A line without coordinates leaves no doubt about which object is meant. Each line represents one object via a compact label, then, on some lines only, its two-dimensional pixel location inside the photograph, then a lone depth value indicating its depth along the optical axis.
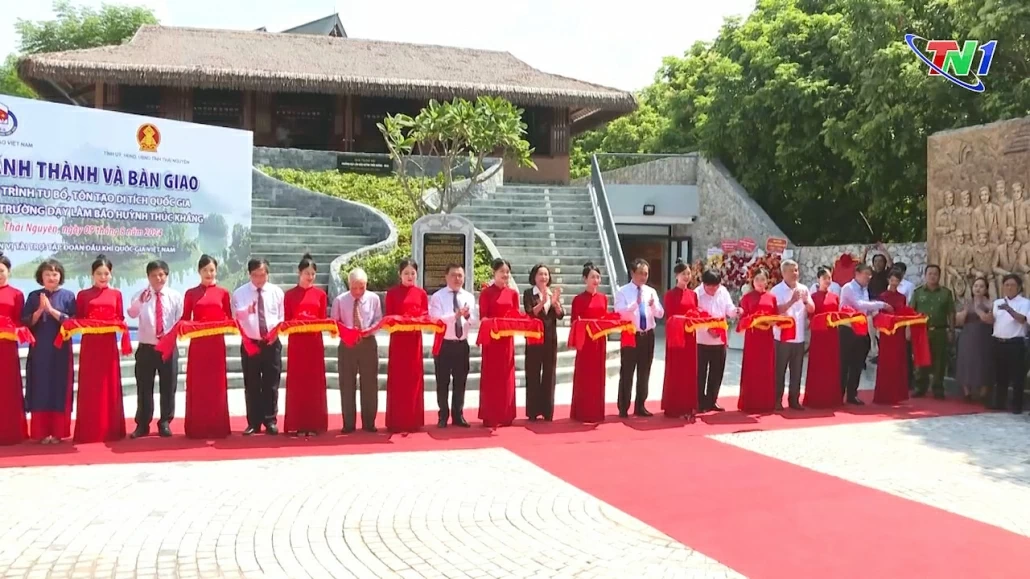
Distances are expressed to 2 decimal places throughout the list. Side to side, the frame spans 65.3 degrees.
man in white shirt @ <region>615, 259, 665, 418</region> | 7.68
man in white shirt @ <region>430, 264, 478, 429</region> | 7.21
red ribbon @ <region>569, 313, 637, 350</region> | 7.51
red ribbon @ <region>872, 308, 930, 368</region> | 8.90
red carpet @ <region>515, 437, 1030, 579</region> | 3.92
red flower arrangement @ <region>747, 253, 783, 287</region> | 14.03
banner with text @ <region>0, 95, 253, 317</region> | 8.70
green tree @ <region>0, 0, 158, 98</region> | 32.50
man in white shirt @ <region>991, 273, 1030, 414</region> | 8.34
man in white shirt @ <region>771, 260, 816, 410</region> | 8.31
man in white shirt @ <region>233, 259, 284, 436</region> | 6.74
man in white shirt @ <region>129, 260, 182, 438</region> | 6.57
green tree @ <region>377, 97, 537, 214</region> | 14.48
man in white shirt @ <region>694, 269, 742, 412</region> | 7.97
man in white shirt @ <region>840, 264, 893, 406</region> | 8.86
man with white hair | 6.93
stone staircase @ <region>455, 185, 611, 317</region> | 14.73
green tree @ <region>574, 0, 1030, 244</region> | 12.38
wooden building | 18.00
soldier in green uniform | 9.29
